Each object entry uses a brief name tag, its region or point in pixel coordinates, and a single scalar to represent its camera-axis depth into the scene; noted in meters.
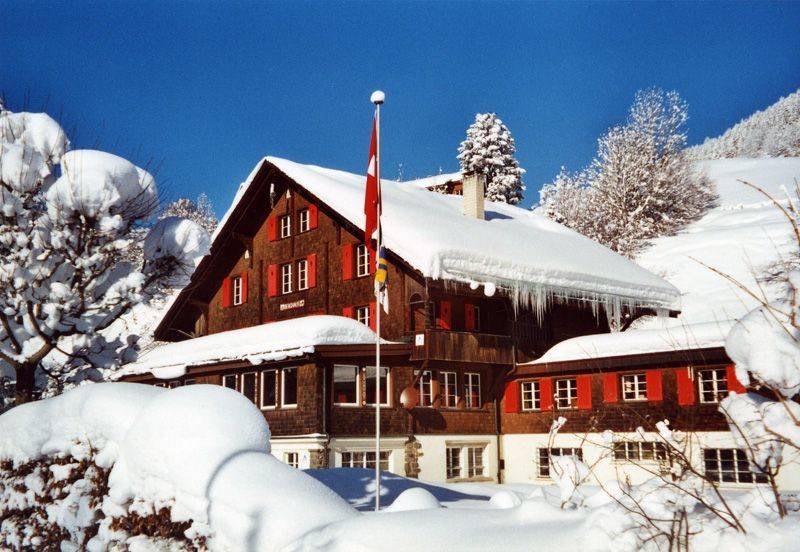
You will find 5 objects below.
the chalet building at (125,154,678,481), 21.44
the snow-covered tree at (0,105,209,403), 11.38
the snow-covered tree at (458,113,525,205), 51.19
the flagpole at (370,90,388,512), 13.30
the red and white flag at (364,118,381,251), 13.29
